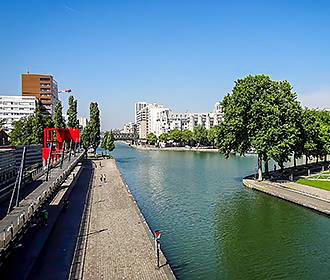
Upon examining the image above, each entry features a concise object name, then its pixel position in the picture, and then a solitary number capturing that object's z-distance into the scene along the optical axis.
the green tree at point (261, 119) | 41.22
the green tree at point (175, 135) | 176.68
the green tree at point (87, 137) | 98.81
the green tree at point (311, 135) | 48.60
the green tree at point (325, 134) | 54.94
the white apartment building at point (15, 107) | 143.25
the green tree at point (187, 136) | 171.25
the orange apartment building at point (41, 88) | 154.12
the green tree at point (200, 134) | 158.25
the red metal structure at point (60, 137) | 57.91
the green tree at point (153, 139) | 198.50
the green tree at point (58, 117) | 88.81
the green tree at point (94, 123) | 98.94
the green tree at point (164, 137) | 186.50
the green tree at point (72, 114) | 94.88
